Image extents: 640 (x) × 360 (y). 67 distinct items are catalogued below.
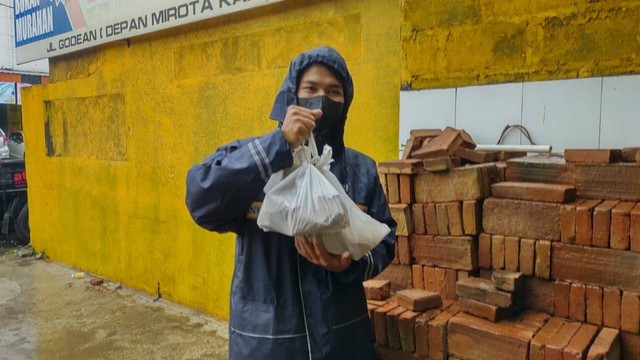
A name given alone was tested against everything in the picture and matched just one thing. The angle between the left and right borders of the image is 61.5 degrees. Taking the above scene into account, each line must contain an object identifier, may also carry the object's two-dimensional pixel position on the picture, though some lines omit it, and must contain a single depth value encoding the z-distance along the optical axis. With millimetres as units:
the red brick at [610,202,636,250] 1931
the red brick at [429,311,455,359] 2037
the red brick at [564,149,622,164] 2121
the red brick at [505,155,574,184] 2213
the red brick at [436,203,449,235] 2381
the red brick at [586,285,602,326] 1983
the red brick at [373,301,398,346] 2170
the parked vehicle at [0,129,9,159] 11113
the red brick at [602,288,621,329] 1944
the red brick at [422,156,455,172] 2393
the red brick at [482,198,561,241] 2107
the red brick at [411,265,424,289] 2463
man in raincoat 1668
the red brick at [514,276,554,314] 2109
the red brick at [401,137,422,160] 2707
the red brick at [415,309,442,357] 2070
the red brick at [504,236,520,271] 2188
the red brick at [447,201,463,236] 2332
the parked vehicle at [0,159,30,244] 8891
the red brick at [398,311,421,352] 2100
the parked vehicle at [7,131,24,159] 12217
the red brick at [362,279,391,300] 2363
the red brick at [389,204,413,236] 2471
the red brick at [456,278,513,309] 2021
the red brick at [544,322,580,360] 1770
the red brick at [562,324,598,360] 1740
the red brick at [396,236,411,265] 2498
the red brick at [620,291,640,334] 1900
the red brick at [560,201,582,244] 2041
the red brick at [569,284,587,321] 2021
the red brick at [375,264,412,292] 2521
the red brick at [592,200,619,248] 1969
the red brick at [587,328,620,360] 1727
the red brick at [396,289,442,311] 2170
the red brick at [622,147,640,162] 2176
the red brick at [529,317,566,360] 1805
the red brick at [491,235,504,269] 2236
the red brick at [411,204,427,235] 2473
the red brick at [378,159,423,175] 2484
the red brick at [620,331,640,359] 1906
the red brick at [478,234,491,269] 2277
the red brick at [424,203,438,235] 2432
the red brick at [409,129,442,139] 2854
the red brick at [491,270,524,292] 2062
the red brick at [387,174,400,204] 2557
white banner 4746
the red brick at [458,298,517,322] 2006
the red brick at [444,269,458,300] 2344
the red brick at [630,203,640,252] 1908
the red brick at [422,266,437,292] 2422
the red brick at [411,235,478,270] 2301
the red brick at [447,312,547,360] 1869
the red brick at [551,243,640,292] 1934
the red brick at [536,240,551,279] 2105
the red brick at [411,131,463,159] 2504
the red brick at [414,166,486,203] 2303
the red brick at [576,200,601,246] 2006
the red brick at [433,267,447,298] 2387
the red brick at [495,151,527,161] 2697
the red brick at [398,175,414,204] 2510
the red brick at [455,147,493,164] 2555
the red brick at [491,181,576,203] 2094
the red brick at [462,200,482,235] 2293
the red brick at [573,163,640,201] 2068
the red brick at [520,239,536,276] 2141
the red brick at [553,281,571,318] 2061
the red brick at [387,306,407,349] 2141
